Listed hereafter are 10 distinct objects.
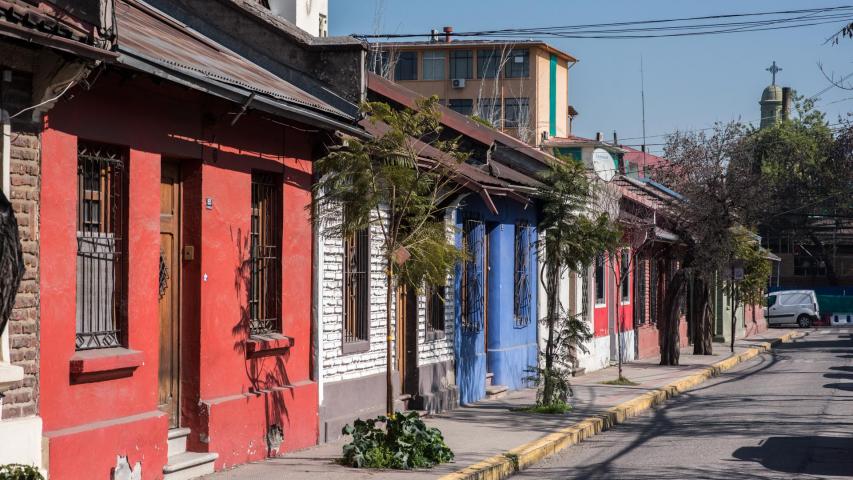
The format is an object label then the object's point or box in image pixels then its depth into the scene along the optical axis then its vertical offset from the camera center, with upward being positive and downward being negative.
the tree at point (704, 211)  30.33 +1.96
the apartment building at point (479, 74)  73.12 +12.97
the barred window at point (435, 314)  18.34 -0.32
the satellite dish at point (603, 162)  30.84 +3.30
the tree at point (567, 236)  18.09 +0.80
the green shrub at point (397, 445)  12.23 -1.51
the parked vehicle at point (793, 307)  62.22 -0.90
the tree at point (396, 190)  12.05 +1.01
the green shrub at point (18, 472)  7.71 -1.10
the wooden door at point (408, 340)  17.48 -0.67
